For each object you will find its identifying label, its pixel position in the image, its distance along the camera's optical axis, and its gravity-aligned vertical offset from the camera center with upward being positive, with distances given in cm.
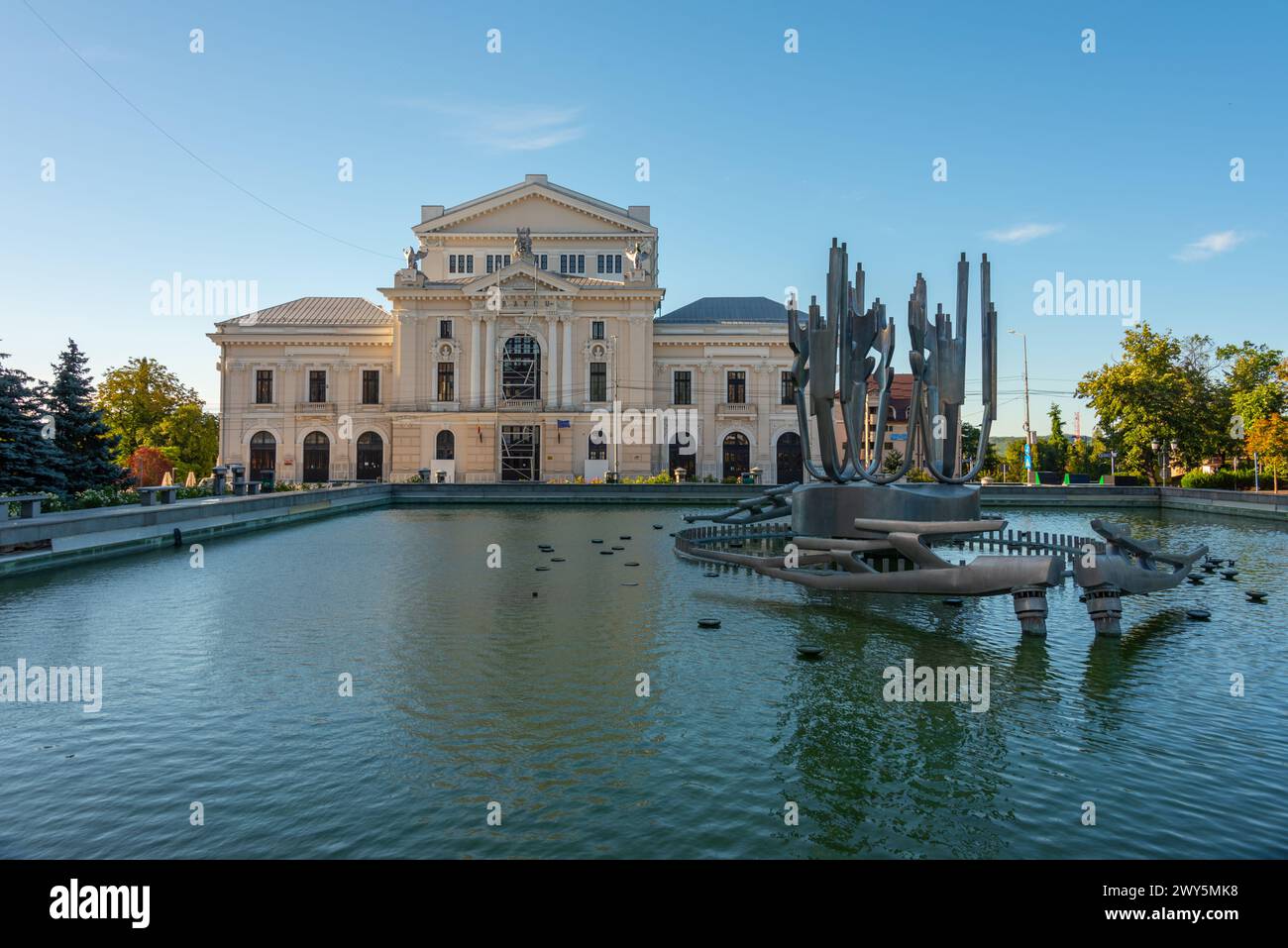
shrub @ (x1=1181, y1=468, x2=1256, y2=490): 4841 -95
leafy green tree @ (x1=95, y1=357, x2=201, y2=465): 6072 +577
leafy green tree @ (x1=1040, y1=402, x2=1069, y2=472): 7481 +159
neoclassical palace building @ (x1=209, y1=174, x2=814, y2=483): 5694 +759
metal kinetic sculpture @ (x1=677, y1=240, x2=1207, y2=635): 1477 -33
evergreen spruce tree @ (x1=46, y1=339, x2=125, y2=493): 3203 +195
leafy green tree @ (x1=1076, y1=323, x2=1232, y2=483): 4894 +378
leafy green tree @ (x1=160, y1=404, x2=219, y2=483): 6106 +281
